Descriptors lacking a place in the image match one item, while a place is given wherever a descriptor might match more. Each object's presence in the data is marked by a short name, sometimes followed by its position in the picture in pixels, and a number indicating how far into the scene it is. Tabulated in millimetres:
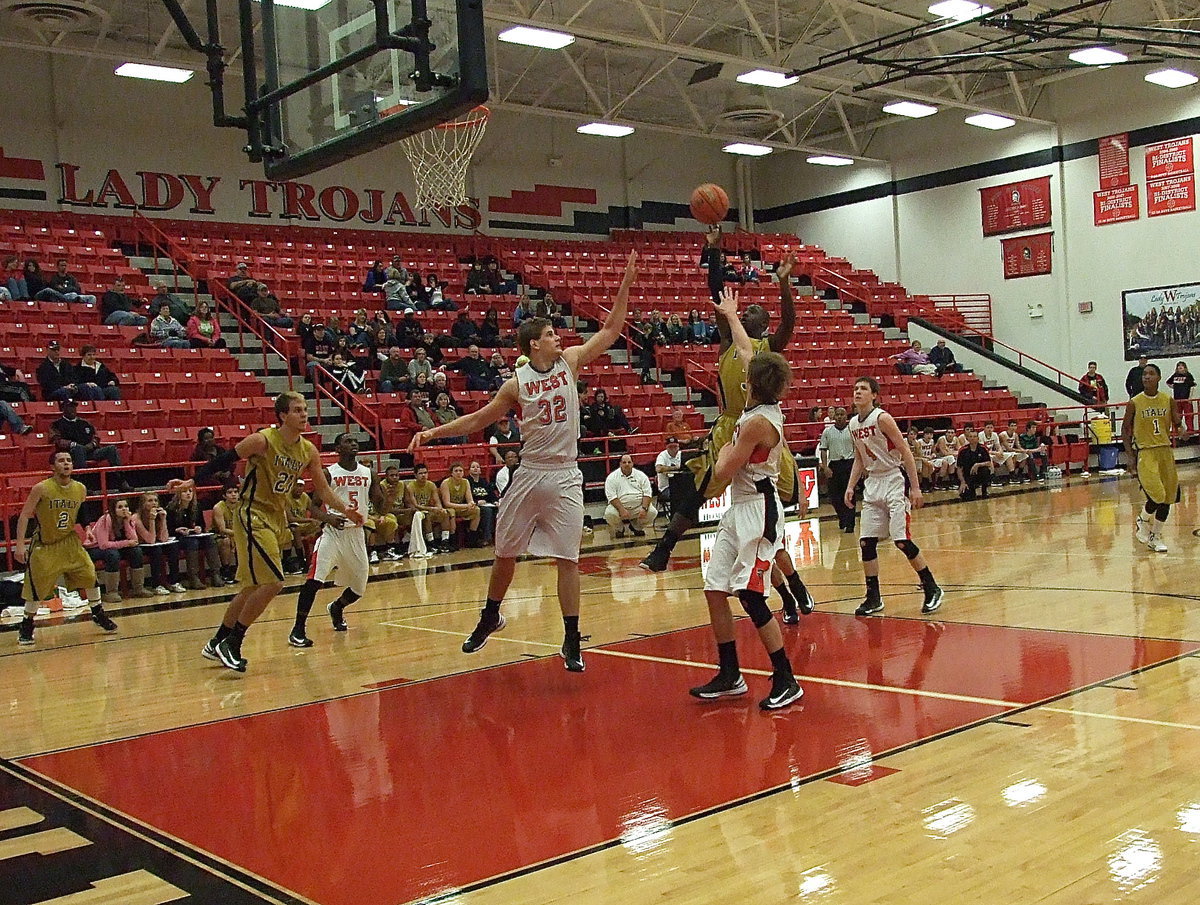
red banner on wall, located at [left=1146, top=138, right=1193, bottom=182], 23844
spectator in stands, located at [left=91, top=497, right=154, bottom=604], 11609
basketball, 7586
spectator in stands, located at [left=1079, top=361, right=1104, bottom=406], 23797
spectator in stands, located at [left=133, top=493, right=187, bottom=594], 11992
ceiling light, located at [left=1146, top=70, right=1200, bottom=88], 22236
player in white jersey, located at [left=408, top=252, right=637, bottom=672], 6465
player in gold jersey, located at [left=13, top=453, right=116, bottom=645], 9336
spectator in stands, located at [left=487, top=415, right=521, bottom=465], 16125
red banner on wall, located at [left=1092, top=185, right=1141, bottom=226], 24719
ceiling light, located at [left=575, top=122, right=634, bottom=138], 24370
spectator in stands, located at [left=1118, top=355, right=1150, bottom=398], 23705
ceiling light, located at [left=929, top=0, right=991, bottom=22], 18359
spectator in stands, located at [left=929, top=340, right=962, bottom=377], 24969
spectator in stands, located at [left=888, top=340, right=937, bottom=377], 24422
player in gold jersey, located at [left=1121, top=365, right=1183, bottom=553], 10961
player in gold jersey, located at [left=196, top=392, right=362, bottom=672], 7344
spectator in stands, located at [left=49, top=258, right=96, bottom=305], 16547
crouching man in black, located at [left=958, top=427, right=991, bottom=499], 18406
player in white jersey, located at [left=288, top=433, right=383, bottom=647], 8375
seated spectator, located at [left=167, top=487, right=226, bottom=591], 12211
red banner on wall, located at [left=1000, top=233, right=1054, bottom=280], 26219
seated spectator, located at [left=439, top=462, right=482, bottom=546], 14656
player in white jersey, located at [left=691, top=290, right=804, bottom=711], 5602
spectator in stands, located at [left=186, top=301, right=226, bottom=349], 16734
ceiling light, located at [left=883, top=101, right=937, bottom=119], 24625
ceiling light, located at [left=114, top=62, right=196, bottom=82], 19153
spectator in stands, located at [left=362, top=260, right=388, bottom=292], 20328
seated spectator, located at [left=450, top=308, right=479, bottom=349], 19203
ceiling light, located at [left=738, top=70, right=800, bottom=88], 21375
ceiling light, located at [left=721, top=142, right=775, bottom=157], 27016
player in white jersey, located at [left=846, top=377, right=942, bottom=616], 8180
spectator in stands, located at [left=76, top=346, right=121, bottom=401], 14250
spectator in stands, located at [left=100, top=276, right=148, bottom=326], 16297
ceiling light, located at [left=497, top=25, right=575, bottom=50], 18359
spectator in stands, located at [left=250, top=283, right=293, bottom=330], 18172
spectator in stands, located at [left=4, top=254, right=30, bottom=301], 16138
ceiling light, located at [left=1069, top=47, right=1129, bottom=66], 21359
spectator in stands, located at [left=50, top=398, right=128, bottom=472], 12656
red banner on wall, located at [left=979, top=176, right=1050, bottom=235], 26203
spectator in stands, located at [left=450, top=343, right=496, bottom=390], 18062
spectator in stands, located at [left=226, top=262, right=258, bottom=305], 18531
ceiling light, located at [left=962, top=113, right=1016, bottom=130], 25094
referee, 15258
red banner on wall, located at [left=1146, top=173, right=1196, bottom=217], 23797
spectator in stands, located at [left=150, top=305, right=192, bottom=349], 16188
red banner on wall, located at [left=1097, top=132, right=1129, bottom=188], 24781
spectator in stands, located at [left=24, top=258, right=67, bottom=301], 16438
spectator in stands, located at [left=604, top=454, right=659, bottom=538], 15461
